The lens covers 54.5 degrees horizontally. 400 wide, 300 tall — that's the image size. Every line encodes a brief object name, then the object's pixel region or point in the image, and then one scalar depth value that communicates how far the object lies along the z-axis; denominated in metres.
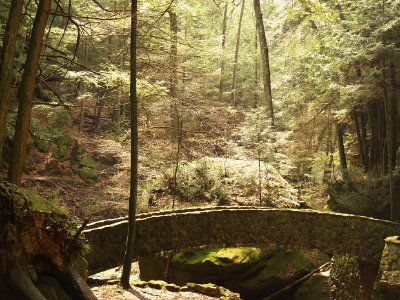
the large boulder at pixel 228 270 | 10.87
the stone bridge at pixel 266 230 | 10.52
